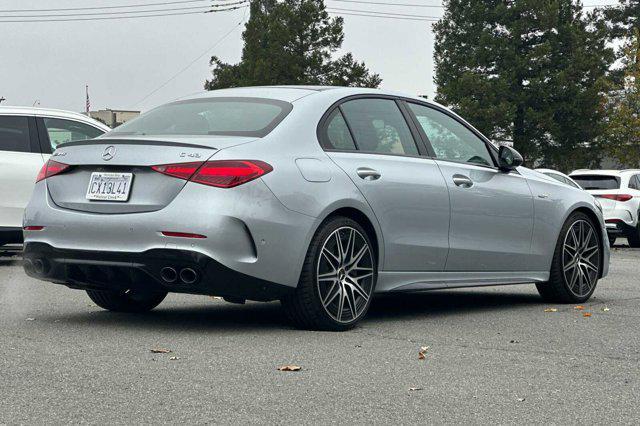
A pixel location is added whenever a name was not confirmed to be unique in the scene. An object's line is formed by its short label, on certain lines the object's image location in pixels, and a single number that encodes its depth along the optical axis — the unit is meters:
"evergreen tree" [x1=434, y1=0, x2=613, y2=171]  59.41
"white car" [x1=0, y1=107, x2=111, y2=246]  13.50
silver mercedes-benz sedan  6.99
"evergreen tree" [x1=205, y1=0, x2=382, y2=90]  63.78
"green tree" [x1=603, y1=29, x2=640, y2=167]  56.81
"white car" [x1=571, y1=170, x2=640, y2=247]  22.59
